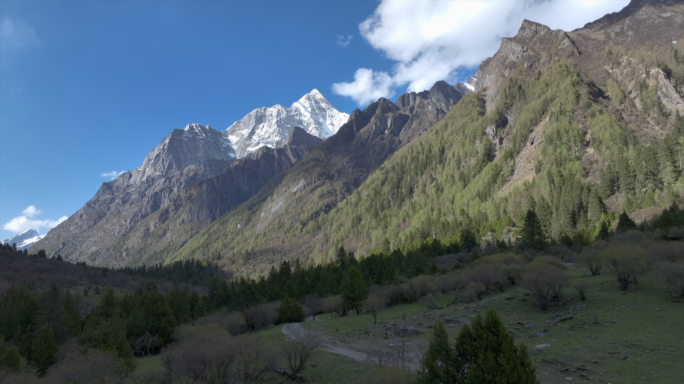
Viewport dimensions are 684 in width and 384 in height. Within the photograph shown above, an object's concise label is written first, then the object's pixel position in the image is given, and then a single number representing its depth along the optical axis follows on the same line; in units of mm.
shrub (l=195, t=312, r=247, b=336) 65688
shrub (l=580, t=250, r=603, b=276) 55281
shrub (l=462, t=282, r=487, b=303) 61847
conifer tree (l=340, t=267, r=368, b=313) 72125
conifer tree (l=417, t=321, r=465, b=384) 20656
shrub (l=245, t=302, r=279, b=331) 75625
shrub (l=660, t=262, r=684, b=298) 39312
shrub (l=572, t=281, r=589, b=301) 45594
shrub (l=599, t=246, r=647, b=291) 45438
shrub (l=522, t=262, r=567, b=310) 45750
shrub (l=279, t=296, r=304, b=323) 76688
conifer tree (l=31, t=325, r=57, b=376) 52406
